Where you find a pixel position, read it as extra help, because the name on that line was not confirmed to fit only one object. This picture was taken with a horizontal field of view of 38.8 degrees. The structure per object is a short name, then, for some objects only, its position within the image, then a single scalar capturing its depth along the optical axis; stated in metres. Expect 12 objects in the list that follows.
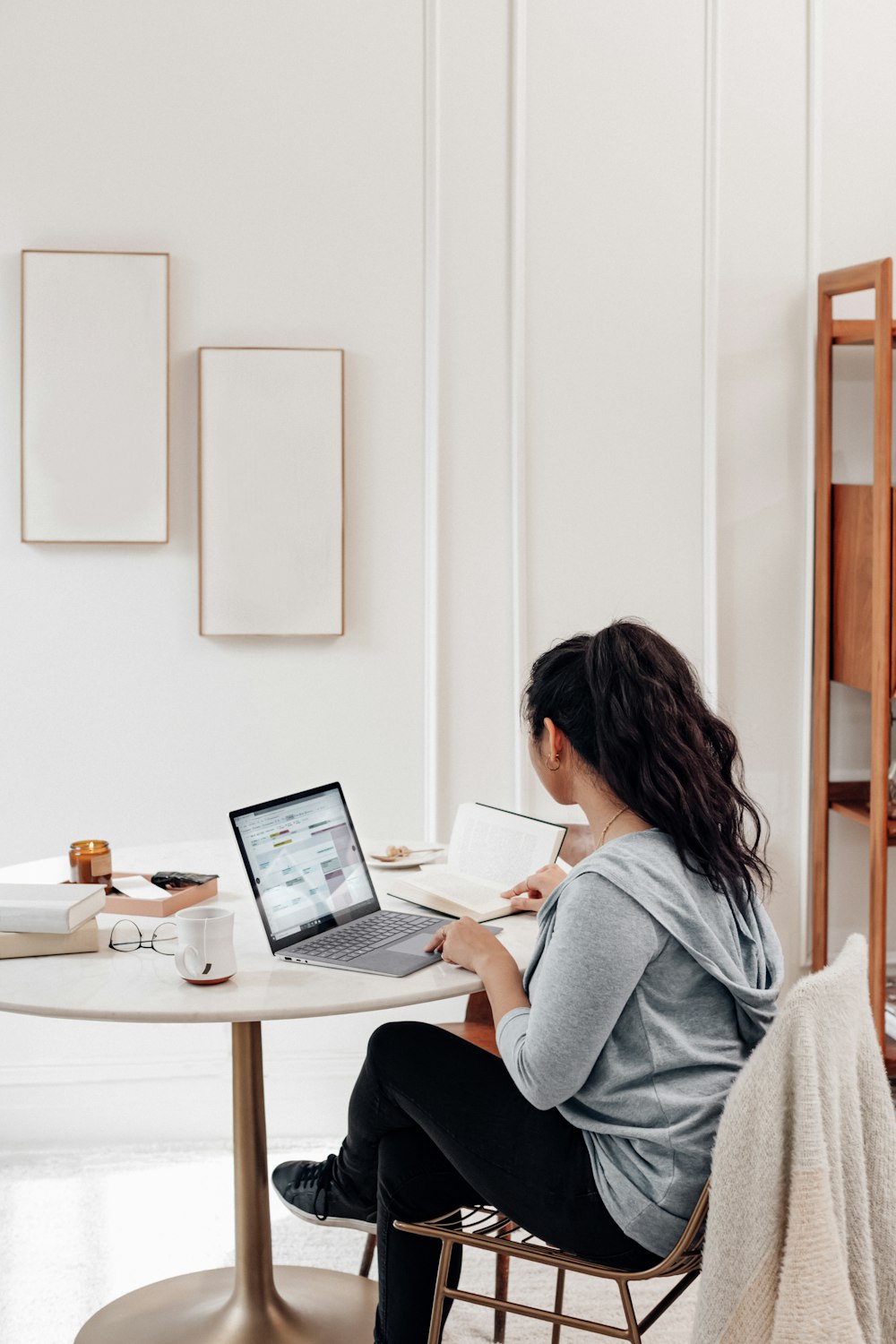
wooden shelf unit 2.72
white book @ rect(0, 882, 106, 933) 1.76
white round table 1.59
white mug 1.63
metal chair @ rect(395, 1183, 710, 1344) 1.46
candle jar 2.01
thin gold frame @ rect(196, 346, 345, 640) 2.82
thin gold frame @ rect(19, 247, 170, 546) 2.77
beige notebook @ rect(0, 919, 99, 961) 1.77
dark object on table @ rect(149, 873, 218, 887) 2.05
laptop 1.78
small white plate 2.28
